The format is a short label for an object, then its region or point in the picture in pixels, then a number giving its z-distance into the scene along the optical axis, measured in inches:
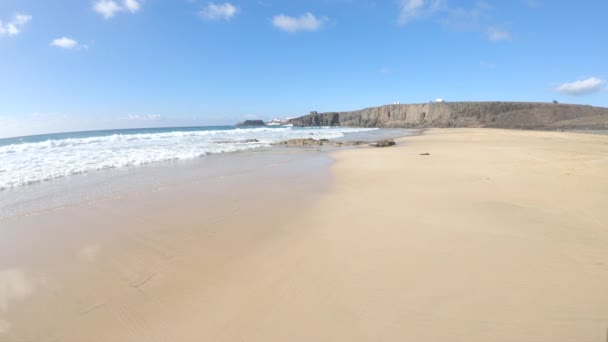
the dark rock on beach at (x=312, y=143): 816.3
